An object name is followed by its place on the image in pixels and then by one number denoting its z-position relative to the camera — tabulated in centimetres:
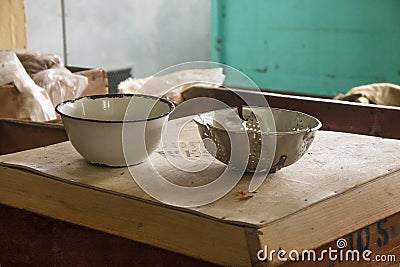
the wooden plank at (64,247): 154
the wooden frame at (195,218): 143
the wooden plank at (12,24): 318
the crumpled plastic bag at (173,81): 303
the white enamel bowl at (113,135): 163
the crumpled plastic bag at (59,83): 271
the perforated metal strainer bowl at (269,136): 159
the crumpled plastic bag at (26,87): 256
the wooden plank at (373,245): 154
